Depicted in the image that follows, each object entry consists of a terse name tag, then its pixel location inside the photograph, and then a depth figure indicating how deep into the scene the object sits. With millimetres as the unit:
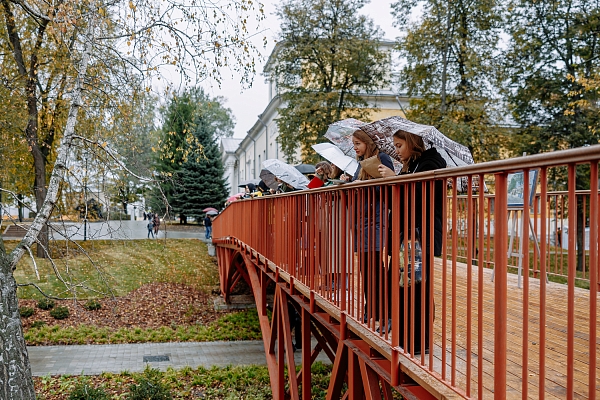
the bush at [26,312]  14773
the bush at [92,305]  15766
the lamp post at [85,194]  7070
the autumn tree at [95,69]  5914
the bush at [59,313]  14914
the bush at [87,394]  7703
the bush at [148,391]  8156
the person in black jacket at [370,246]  3510
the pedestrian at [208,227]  28875
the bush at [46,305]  15551
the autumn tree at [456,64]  19312
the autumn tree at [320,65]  21297
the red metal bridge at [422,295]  1918
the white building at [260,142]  28359
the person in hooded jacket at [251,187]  14891
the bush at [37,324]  13992
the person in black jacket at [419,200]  2786
